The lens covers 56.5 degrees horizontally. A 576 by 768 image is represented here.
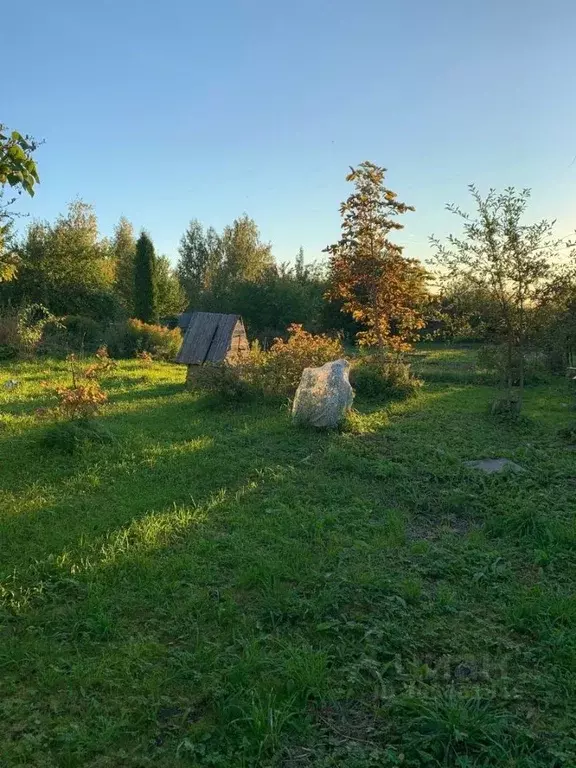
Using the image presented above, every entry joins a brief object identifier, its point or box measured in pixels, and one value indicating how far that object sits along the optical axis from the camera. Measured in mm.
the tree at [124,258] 33938
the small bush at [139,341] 19641
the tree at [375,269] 11961
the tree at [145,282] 24422
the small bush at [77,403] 6961
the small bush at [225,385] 10086
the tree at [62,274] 22219
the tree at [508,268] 9016
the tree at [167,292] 29219
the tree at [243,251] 39906
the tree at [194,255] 48156
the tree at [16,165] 2527
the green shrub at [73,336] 18050
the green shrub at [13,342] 16500
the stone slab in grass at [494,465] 5910
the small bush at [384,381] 11586
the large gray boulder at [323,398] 8180
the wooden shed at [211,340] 12953
